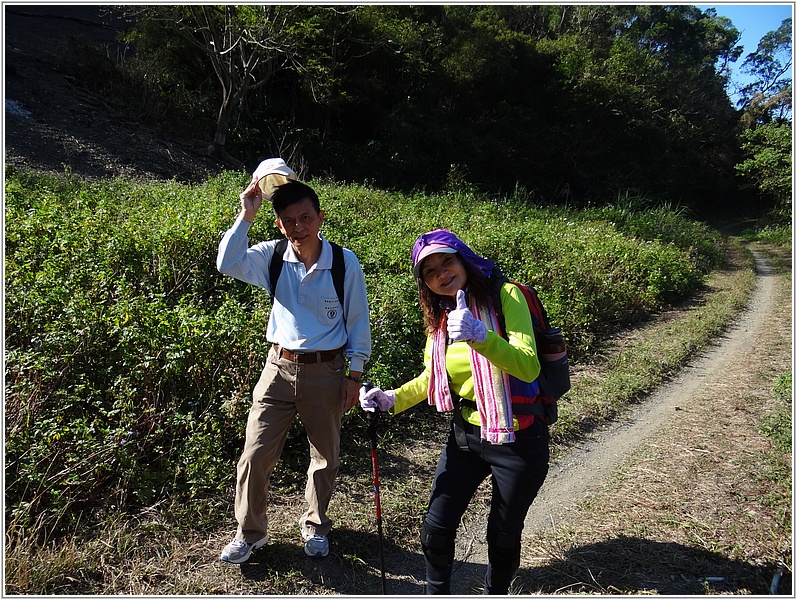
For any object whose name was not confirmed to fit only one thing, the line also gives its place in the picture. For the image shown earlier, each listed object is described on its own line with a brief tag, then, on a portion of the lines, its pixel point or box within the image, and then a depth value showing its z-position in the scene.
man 2.81
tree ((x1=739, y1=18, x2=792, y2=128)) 31.70
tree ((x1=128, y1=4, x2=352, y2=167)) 12.98
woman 2.39
